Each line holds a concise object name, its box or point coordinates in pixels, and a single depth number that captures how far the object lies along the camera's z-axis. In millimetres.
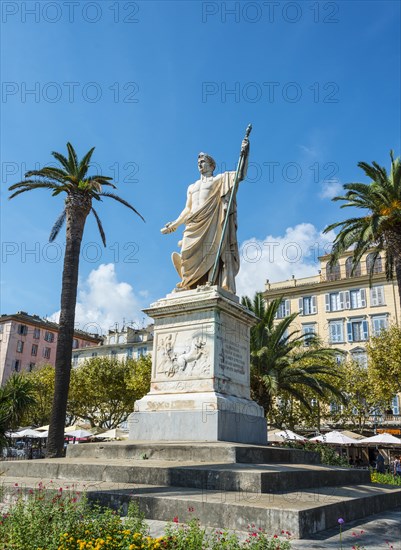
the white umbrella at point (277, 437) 24641
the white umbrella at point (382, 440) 27125
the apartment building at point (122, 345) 68250
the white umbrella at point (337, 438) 26469
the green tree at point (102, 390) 42344
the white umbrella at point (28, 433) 31547
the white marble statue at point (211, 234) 11133
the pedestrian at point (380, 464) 24627
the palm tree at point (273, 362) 21656
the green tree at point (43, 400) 44584
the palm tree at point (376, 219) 21719
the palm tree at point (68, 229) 18281
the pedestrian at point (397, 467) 22716
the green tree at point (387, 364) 29281
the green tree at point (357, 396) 37344
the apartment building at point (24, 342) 69625
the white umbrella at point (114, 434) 27688
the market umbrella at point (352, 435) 29516
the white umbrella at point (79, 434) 31266
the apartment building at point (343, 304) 48656
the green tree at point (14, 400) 22922
